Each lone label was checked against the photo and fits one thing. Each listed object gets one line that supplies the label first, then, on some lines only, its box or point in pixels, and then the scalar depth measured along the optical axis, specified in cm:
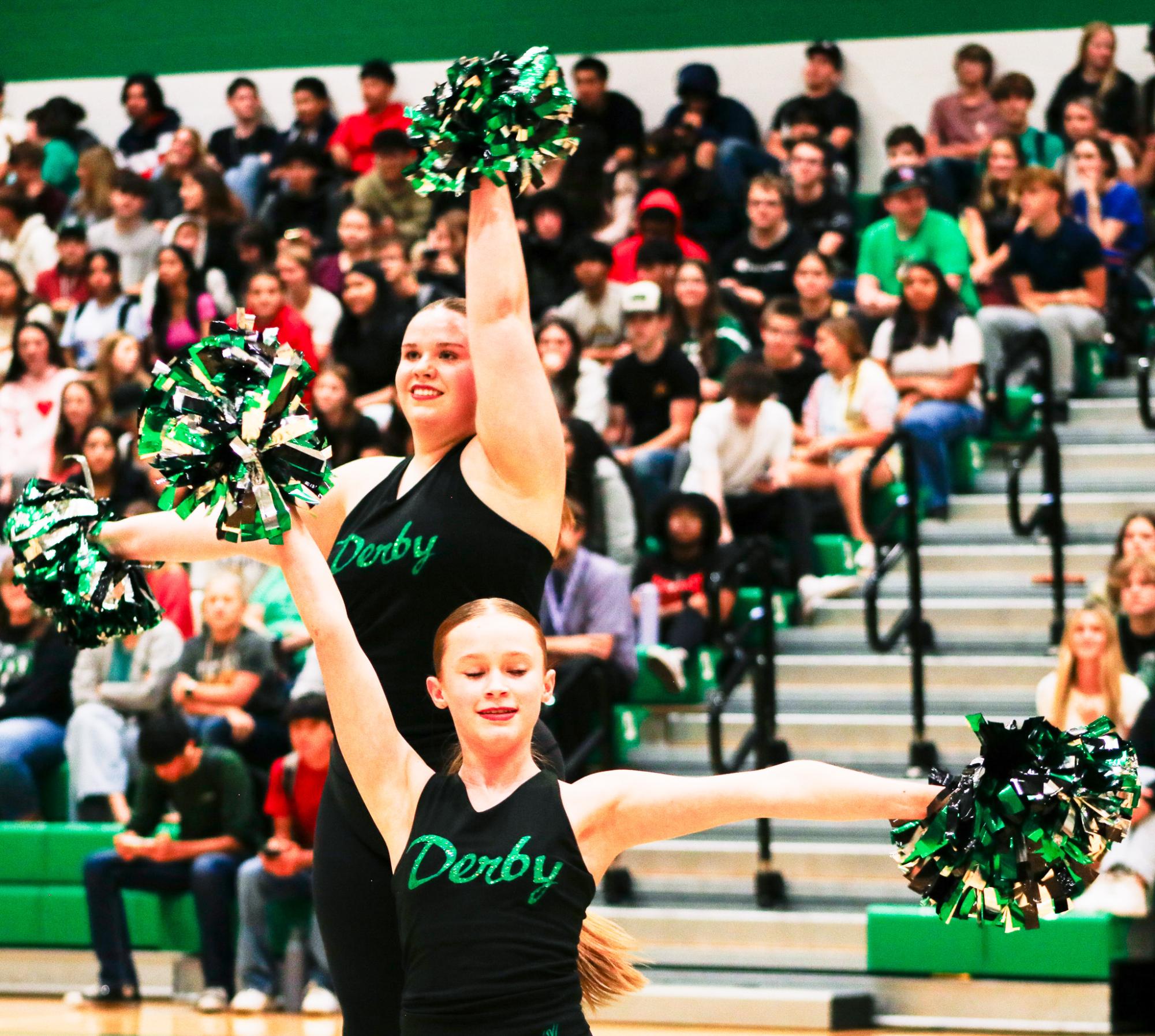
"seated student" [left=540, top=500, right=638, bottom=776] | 1477
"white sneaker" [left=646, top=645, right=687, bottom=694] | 1509
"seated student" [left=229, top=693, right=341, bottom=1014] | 1421
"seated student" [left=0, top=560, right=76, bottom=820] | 1619
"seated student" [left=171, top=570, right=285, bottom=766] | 1535
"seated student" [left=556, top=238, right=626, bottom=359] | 1864
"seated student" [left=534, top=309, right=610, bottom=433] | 1695
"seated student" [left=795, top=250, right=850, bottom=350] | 1819
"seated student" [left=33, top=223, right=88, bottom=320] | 2284
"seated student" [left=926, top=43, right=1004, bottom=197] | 2102
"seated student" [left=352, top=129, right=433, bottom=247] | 2183
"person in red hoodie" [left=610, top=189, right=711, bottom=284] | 1961
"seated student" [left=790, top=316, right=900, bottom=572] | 1652
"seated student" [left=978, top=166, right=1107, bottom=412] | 1775
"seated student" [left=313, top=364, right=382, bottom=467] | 1678
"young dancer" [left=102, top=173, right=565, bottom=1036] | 569
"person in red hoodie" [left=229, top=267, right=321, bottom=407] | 1886
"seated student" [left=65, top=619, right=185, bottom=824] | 1577
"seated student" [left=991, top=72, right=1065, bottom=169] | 1997
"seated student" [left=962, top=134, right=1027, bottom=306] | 1886
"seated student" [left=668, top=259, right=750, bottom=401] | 1783
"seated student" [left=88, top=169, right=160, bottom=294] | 2323
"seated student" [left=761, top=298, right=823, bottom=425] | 1750
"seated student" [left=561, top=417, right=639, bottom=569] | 1574
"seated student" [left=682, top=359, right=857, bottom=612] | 1616
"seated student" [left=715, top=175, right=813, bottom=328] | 1920
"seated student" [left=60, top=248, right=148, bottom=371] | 2139
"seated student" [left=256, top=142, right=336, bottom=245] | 2320
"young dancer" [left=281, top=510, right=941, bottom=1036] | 534
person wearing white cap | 1716
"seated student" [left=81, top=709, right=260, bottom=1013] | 1460
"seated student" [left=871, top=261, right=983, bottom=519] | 1681
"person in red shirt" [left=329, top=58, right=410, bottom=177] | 2403
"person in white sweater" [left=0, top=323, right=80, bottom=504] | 1964
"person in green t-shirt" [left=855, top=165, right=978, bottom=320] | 1809
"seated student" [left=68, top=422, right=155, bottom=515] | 1784
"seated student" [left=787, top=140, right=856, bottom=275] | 2008
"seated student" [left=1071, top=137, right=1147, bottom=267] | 1864
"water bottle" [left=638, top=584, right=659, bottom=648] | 1543
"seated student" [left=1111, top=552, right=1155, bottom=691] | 1380
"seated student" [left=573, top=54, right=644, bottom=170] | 2289
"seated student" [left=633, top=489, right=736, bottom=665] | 1547
